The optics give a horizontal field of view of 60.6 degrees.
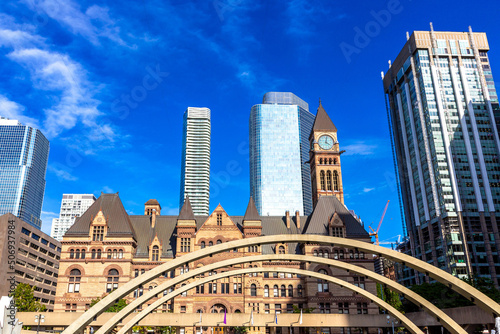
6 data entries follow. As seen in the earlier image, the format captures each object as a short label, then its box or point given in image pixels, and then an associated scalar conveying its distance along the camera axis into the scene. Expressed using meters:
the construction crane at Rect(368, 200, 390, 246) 153.84
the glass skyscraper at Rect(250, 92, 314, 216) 196.62
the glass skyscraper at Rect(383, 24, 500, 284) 107.69
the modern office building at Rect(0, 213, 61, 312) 77.06
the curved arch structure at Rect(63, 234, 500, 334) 21.95
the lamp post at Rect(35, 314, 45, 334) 42.51
